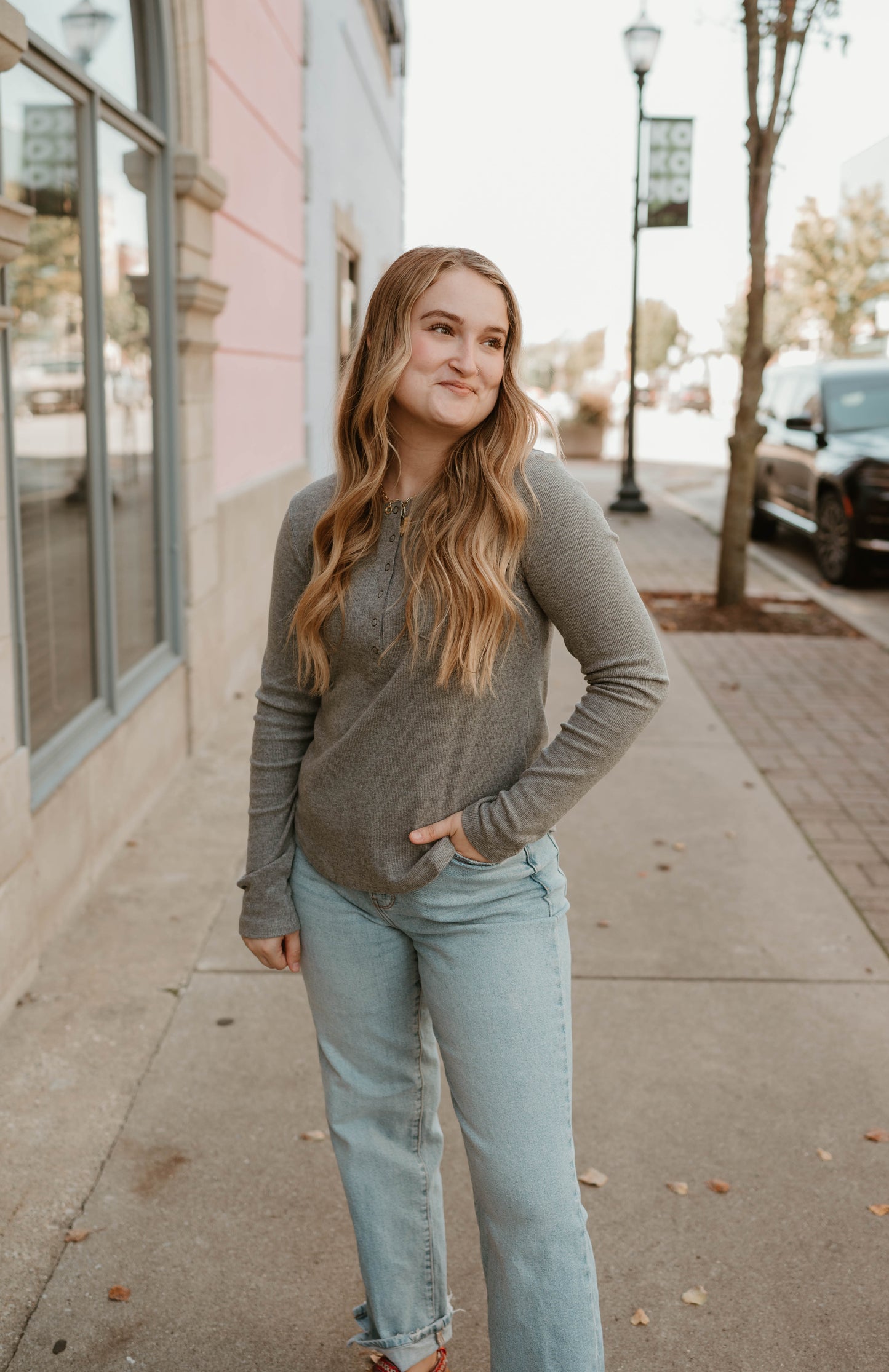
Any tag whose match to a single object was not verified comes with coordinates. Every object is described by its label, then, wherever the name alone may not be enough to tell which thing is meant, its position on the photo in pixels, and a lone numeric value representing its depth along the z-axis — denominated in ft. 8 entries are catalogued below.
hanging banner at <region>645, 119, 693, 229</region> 52.65
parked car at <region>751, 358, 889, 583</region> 37.73
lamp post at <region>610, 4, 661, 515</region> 53.31
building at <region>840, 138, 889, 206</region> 147.02
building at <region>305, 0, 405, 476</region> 34.42
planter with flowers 94.07
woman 6.45
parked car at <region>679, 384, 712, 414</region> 226.38
